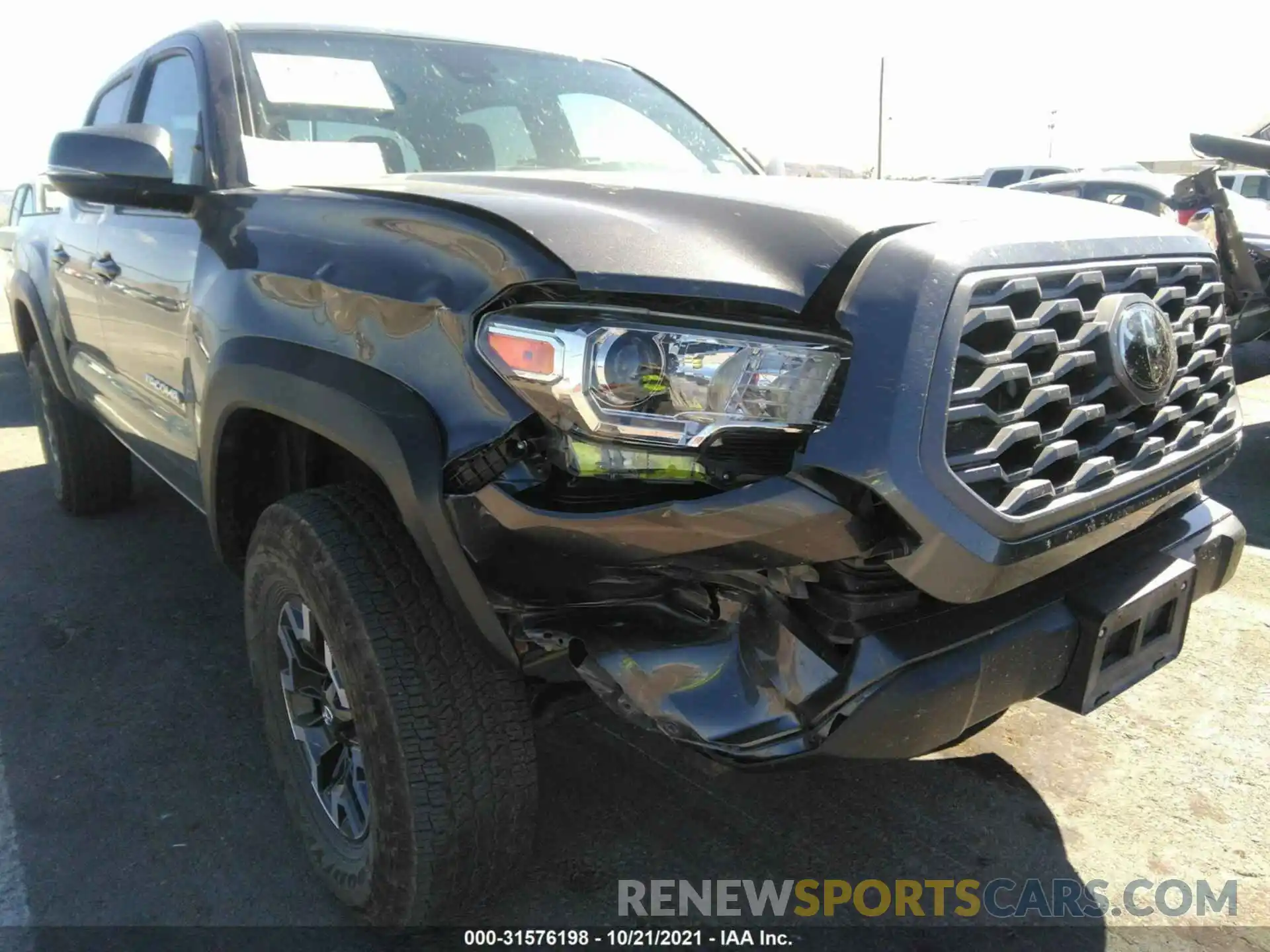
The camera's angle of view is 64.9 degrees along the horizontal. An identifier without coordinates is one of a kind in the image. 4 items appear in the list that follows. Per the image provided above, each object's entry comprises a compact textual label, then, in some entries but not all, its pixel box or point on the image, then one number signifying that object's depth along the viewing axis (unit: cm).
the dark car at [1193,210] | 506
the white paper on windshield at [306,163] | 250
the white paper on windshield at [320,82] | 268
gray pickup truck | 154
